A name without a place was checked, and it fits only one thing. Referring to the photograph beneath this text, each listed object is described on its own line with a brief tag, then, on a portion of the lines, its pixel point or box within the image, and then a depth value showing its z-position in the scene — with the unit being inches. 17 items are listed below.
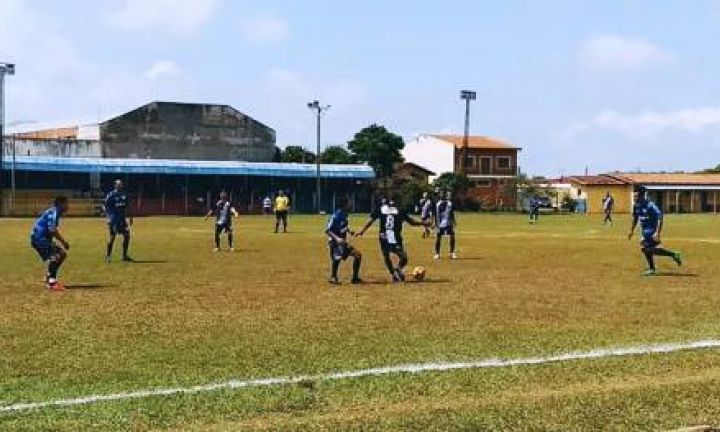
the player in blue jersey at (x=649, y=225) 860.6
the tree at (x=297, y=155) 4160.9
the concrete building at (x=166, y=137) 3526.1
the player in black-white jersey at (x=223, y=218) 1219.2
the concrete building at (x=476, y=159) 4372.5
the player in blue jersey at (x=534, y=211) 2556.6
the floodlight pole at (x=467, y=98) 3932.1
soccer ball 801.6
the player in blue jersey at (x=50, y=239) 729.0
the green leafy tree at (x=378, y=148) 3983.8
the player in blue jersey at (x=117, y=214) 1015.0
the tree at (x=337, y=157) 4055.1
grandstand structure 3112.7
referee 1736.0
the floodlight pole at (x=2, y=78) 3046.3
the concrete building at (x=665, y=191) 4239.7
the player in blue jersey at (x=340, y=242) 776.9
